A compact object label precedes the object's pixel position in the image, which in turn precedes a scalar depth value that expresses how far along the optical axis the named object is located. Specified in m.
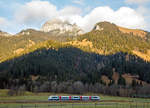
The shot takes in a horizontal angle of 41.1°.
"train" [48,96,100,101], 97.45
